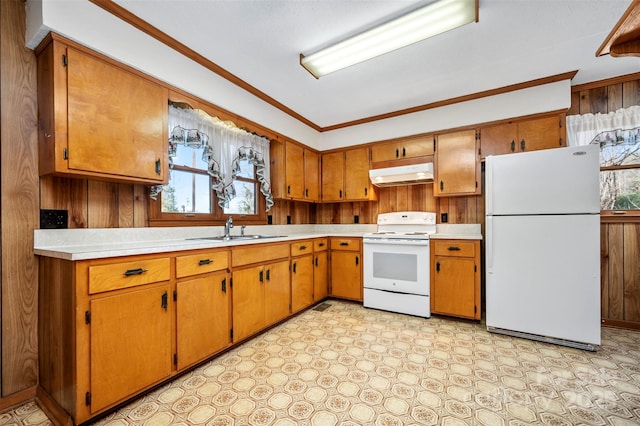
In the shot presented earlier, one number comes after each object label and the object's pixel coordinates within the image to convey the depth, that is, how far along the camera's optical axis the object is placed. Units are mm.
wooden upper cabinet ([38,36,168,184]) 1666
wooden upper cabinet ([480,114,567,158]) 2885
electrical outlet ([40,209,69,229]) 1821
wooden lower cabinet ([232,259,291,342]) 2418
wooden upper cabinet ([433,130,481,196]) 3240
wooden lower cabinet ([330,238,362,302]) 3672
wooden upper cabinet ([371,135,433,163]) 3537
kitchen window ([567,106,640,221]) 2828
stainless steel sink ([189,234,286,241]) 2756
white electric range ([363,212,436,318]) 3180
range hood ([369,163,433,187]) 3425
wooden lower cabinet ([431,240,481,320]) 2982
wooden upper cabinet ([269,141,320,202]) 3586
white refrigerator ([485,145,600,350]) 2369
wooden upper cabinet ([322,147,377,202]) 3967
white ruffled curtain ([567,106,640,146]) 2844
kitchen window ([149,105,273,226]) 2439
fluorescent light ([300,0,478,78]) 1837
